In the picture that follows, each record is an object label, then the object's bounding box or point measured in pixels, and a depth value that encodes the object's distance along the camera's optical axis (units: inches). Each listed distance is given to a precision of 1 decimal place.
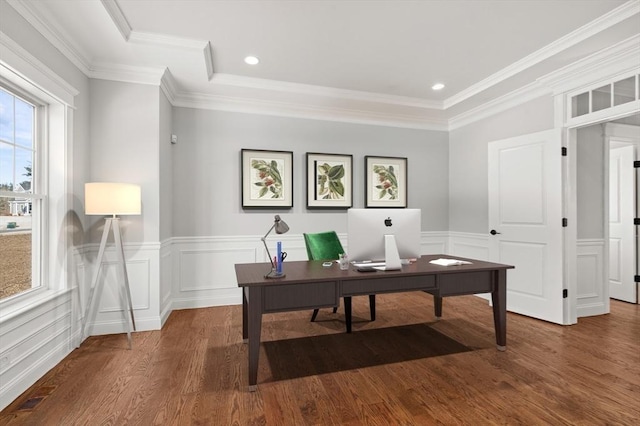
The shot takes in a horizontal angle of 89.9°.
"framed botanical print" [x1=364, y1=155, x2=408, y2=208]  179.9
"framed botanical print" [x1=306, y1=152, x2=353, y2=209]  169.5
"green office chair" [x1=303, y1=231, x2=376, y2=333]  133.3
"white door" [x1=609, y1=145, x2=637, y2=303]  163.5
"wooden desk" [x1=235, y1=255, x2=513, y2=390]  82.4
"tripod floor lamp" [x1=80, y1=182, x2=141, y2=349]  103.4
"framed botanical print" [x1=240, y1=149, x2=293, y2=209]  159.0
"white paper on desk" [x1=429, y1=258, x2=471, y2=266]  104.5
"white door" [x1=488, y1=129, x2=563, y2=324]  132.3
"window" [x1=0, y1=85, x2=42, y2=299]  86.0
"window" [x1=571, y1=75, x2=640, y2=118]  109.4
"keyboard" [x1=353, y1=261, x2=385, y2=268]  99.2
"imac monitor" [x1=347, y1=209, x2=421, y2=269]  95.0
